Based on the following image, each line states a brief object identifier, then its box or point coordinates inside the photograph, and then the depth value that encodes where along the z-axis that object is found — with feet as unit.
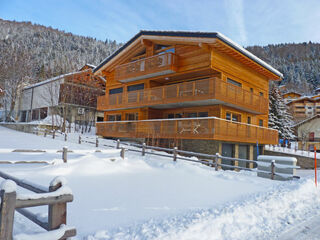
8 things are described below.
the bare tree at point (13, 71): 117.39
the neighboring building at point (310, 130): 127.54
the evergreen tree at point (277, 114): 114.83
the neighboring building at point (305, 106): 218.59
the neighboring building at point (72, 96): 98.17
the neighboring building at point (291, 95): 260.83
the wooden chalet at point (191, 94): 53.47
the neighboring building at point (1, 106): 116.92
